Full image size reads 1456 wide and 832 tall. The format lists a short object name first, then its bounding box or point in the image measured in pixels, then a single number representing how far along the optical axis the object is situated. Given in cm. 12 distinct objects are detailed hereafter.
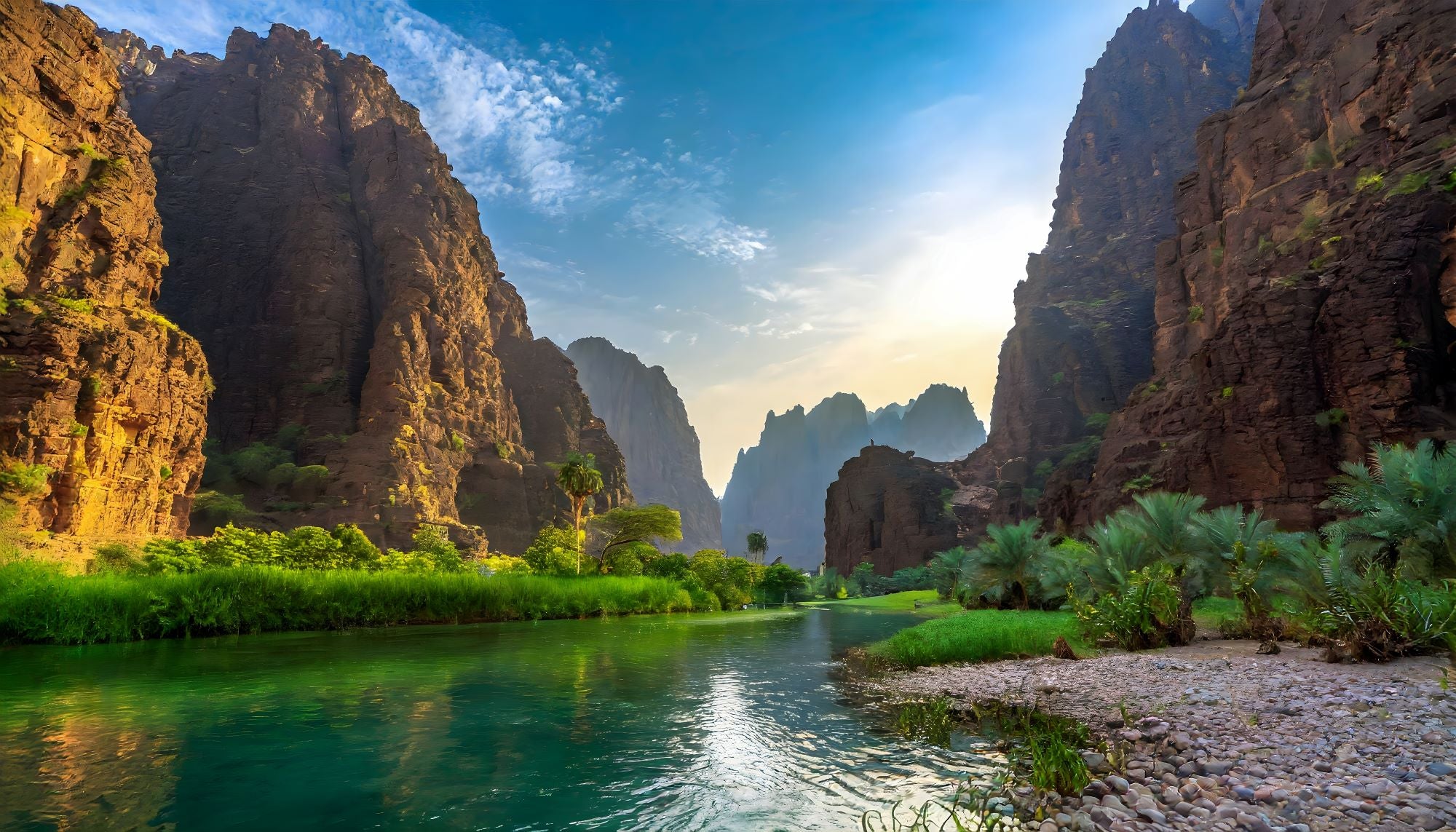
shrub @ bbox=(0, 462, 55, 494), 3812
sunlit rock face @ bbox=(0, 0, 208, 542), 4034
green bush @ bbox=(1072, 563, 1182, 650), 1764
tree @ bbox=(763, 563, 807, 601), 9175
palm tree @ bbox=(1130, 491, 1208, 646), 2431
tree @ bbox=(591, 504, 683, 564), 6050
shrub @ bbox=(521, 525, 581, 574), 5109
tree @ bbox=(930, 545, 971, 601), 6406
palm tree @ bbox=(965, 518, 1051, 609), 3800
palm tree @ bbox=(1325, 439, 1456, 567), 1555
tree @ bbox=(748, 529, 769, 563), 13625
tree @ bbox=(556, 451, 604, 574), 5744
